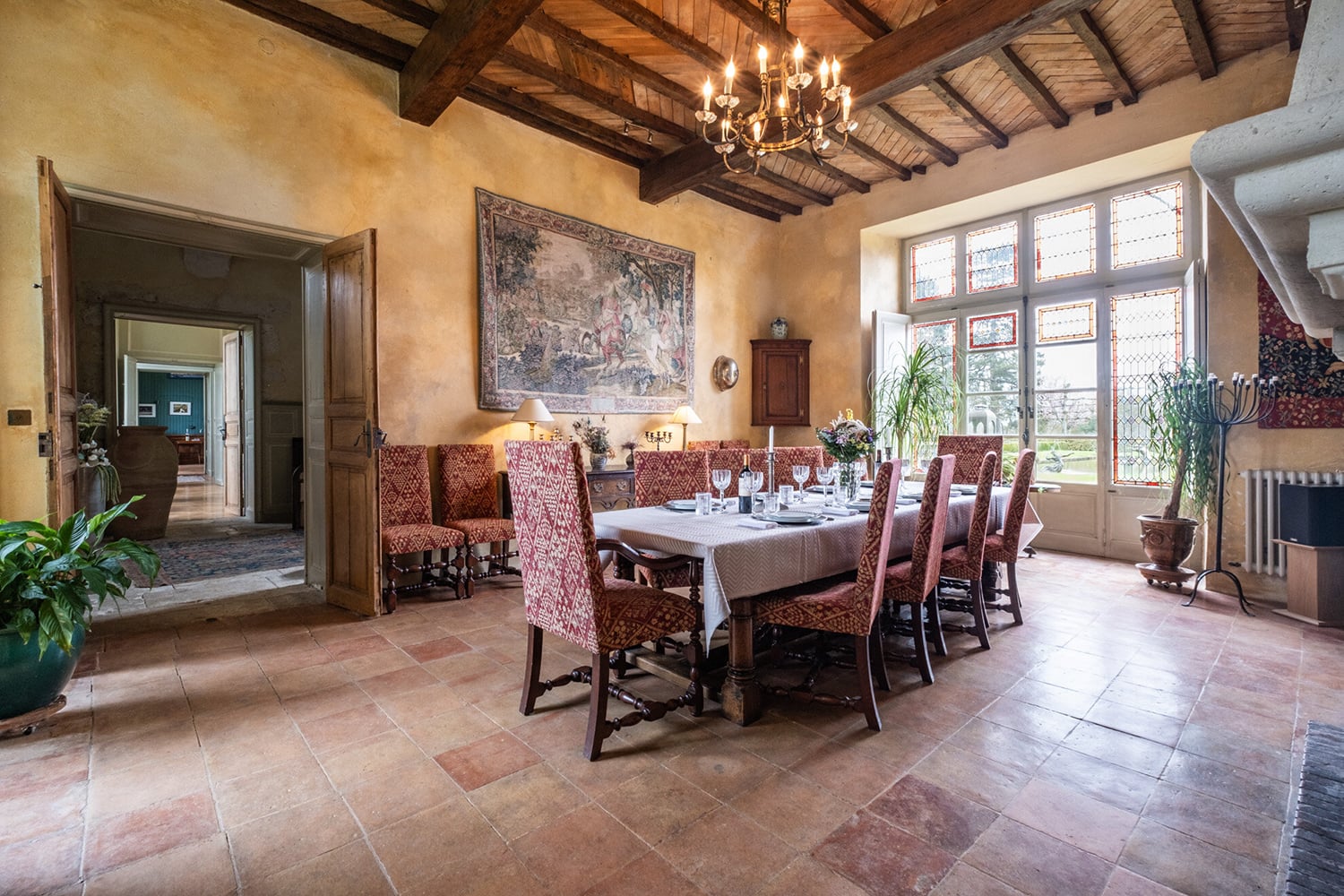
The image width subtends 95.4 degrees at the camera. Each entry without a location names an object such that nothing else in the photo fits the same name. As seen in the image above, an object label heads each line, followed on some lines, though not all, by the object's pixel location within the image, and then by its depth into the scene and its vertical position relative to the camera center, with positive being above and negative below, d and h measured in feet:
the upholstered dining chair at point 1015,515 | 11.12 -1.44
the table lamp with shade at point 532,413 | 15.40 +0.76
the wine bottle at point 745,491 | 9.48 -0.80
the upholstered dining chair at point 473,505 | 13.96 -1.51
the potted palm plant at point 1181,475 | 14.11 -0.94
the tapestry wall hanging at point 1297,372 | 13.01 +1.34
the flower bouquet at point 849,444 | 10.78 -0.09
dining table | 7.11 -1.45
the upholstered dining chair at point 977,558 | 9.92 -2.00
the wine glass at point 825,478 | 11.20 -0.73
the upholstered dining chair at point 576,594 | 6.57 -1.79
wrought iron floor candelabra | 13.60 +0.66
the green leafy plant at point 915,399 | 20.08 +1.32
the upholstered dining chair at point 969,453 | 14.14 -0.37
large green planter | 7.07 -2.68
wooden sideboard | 16.29 -1.28
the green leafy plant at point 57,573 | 7.01 -1.48
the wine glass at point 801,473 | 10.25 -0.56
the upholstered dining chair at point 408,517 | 12.79 -1.66
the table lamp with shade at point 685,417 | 19.45 +0.78
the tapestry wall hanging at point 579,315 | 15.85 +3.68
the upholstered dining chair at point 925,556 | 8.50 -1.67
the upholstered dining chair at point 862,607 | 7.34 -2.07
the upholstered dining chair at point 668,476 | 11.28 -0.65
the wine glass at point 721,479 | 9.65 -0.61
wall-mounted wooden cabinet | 22.81 +2.21
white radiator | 13.50 -1.96
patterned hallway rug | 15.55 -3.15
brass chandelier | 9.07 +5.29
